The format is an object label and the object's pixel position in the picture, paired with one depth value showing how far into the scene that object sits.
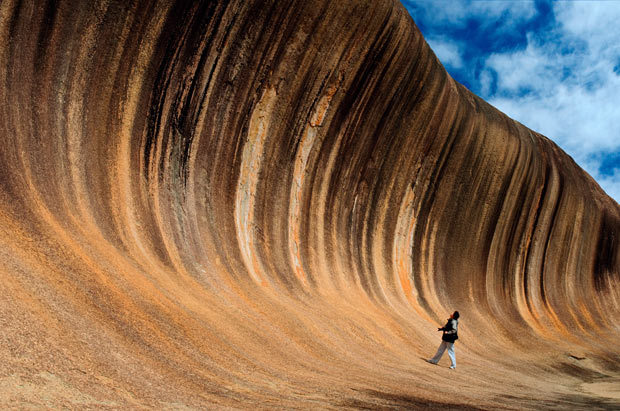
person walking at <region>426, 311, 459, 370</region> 9.86
